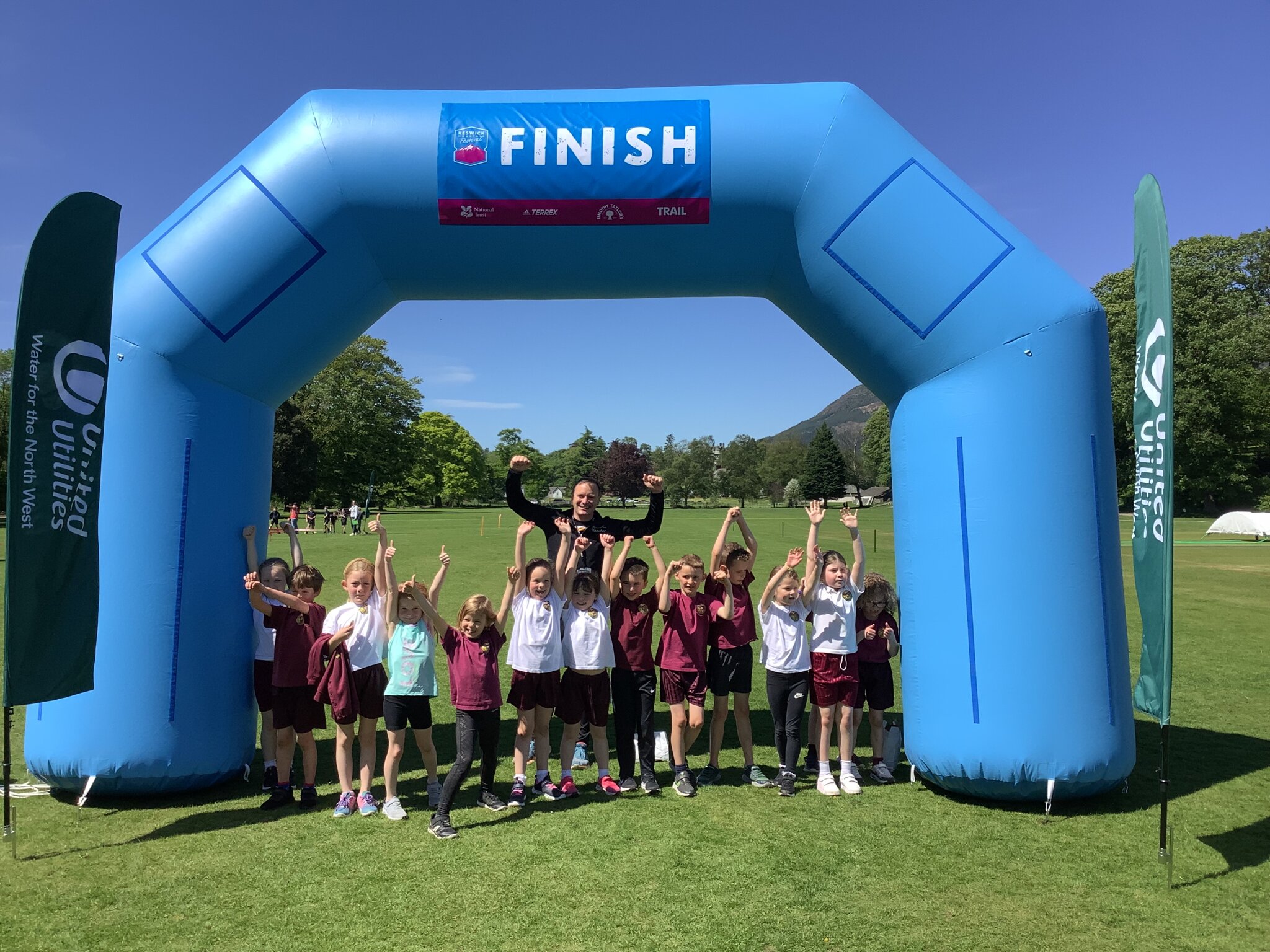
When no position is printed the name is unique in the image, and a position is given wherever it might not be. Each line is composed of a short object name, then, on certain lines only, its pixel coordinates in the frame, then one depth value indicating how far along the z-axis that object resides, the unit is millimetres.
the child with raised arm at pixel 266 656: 5094
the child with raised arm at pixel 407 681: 4742
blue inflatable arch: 4734
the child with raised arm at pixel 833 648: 5242
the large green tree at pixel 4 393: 40725
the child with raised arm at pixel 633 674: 5223
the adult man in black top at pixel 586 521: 5668
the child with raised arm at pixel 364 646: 4875
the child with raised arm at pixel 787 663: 5176
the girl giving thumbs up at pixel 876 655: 5531
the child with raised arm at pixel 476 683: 4727
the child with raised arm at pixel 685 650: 5262
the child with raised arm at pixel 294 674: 4941
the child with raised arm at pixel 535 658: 4941
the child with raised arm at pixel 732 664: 5355
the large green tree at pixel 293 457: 44375
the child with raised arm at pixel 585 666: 5047
